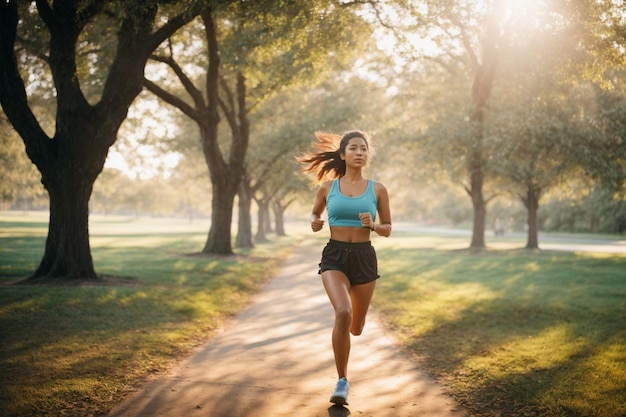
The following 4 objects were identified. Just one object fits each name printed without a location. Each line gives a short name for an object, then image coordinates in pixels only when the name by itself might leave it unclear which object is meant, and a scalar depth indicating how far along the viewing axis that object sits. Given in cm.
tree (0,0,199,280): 1073
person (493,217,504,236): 4506
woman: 466
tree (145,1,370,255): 1173
